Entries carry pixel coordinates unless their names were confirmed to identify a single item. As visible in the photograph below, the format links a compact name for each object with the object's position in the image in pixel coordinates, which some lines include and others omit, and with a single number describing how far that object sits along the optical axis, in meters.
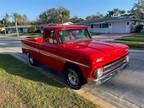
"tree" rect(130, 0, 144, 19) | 21.88
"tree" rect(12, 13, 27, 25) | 54.21
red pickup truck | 2.86
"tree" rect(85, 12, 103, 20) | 53.36
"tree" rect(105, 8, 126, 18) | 55.05
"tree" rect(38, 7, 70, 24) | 41.63
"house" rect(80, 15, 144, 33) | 21.57
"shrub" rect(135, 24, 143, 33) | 21.59
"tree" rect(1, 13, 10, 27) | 53.12
